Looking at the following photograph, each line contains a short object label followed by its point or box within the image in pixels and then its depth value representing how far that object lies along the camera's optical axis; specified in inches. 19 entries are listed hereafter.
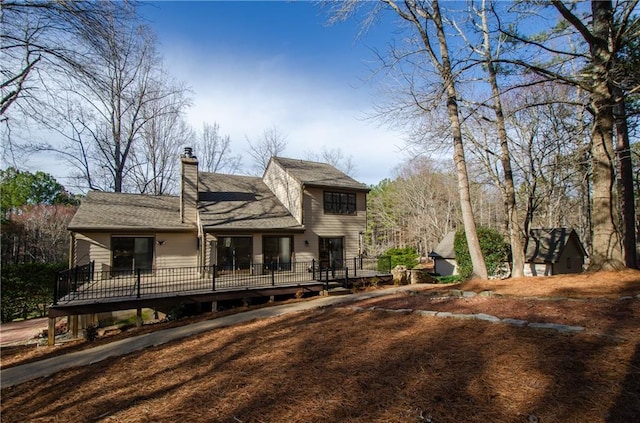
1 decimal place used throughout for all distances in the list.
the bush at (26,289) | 564.1
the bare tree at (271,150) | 1210.6
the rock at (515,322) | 173.6
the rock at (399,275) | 593.6
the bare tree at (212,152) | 1120.2
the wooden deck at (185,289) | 373.7
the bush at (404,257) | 1079.6
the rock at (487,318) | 187.7
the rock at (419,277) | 610.2
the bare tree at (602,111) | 290.7
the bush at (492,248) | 625.9
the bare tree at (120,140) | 840.9
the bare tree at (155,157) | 936.9
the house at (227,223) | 543.2
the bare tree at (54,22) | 250.2
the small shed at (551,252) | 682.2
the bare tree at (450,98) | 398.3
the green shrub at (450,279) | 730.3
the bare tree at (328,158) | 1385.3
